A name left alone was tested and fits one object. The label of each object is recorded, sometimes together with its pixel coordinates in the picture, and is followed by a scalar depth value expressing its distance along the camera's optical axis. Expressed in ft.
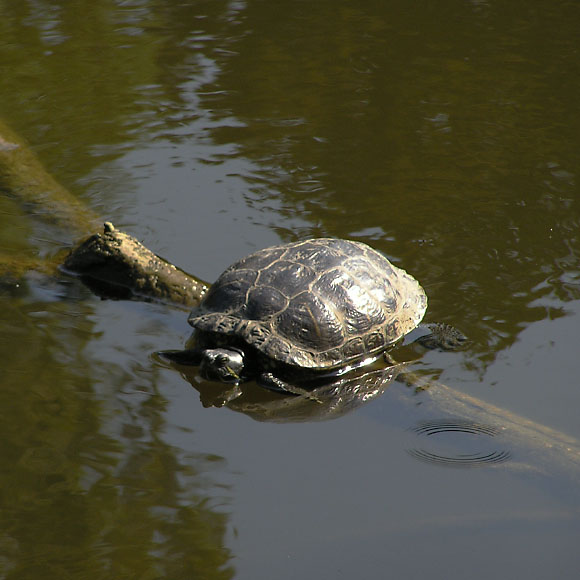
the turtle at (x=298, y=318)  26.76
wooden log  31.71
